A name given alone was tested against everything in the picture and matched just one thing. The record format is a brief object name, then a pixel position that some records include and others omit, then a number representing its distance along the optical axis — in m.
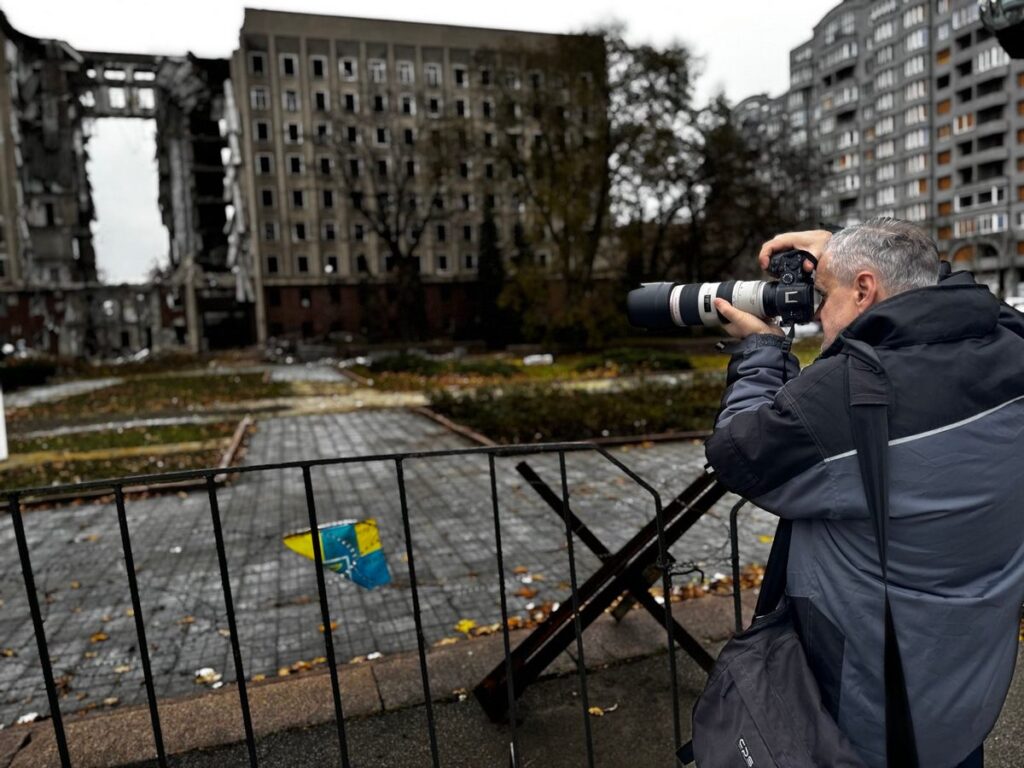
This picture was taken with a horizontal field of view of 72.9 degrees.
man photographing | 1.41
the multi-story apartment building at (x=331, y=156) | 53.66
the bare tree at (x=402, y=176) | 37.12
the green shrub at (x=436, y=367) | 23.16
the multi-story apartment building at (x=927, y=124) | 58.31
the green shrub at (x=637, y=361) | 22.70
